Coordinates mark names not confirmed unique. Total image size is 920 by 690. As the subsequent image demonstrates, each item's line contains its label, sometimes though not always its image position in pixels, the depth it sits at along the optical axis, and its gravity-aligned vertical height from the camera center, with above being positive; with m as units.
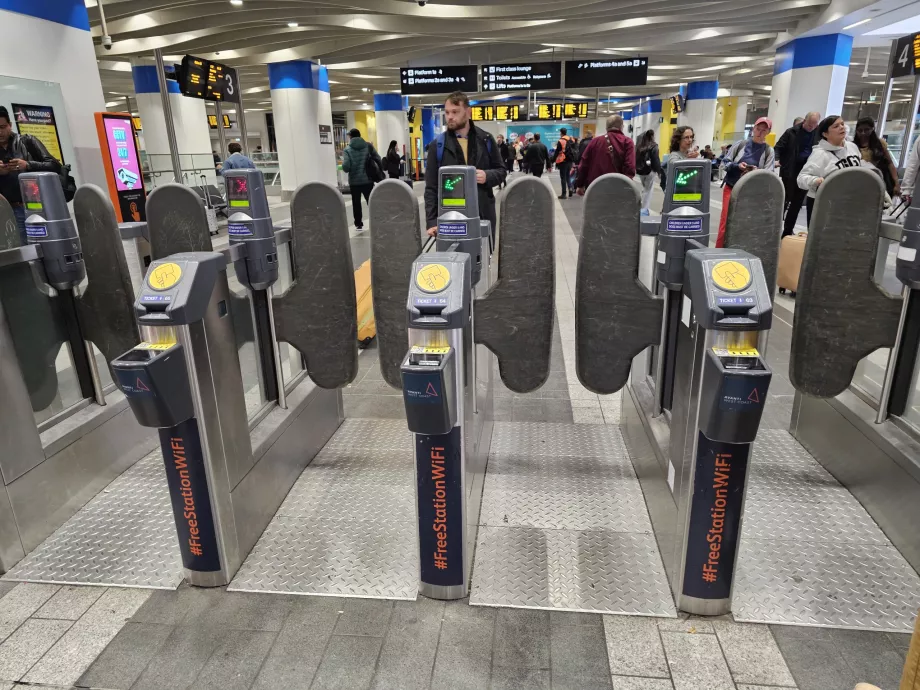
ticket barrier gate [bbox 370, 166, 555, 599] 1.79 -0.67
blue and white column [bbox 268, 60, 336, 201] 13.67 +0.65
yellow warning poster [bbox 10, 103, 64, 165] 5.26 +0.27
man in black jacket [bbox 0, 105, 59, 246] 4.76 -0.01
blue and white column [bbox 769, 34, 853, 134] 10.78 +1.04
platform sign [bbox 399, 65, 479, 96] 12.01 +1.25
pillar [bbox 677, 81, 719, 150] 20.30 +0.96
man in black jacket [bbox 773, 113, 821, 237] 6.02 -0.19
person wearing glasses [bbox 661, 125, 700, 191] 6.59 -0.03
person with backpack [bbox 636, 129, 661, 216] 8.58 -0.25
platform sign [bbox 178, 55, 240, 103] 8.12 +0.97
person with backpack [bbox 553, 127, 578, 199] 14.52 -0.33
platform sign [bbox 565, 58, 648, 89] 11.52 +1.23
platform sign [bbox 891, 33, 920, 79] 7.45 +0.93
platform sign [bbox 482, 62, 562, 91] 11.78 +1.24
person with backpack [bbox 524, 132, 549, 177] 13.60 -0.29
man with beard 3.85 -0.05
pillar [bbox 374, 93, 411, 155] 21.16 +0.95
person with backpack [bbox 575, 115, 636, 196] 7.23 -0.14
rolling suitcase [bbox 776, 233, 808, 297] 4.60 -0.93
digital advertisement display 6.27 +0.00
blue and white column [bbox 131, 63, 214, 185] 12.96 +0.75
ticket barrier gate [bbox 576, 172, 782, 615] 1.65 -0.70
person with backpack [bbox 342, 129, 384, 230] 8.77 -0.23
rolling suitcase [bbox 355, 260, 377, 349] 4.72 -1.27
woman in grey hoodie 4.87 -0.15
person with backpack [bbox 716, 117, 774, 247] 6.19 -0.19
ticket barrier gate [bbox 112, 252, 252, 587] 1.81 -0.73
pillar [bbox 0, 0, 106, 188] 5.21 +0.78
